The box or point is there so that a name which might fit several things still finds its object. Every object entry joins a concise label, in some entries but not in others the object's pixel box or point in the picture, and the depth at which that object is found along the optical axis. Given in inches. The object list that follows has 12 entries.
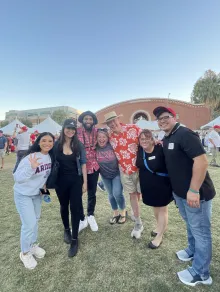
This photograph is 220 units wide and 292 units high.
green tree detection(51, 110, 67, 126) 2273.6
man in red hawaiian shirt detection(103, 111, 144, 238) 129.8
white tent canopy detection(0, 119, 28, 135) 788.6
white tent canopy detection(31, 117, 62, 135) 733.9
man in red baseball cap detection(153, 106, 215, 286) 79.0
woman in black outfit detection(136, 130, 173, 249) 111.2
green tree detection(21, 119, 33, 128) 2404.3
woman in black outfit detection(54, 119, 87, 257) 118.3
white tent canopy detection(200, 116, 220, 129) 712.0
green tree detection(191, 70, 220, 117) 1250.6
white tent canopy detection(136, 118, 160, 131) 864.3
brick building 1539.1
